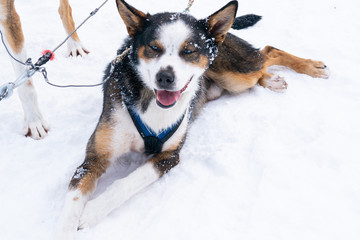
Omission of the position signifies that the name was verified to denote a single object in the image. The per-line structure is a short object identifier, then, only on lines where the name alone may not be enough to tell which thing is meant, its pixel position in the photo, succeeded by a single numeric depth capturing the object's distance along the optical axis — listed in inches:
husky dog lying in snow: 44.8
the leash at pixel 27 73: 46.3
